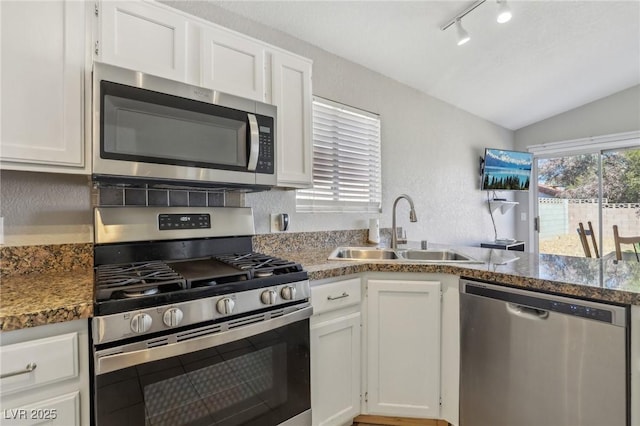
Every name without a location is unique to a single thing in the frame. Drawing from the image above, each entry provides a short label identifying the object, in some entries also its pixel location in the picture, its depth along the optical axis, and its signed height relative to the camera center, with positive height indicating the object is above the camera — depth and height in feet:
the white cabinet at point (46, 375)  2.77 -1.49
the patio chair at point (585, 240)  11.55 -0.90
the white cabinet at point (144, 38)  4.27 +2.50
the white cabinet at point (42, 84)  3.70 +1.57
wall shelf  13.85 +0.38
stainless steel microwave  4.01 +1.15
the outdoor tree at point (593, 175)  12.84 +1.68
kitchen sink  7.10 -0.91
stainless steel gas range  3.16 -1.33
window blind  7.87 +1.38
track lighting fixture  6.40 +4.26
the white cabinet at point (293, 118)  5.97 +1.85
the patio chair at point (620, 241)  9.41 -0.83
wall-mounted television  13.12 +1.86
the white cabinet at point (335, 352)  5.01 -2.29
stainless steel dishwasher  3.76 -1.97
